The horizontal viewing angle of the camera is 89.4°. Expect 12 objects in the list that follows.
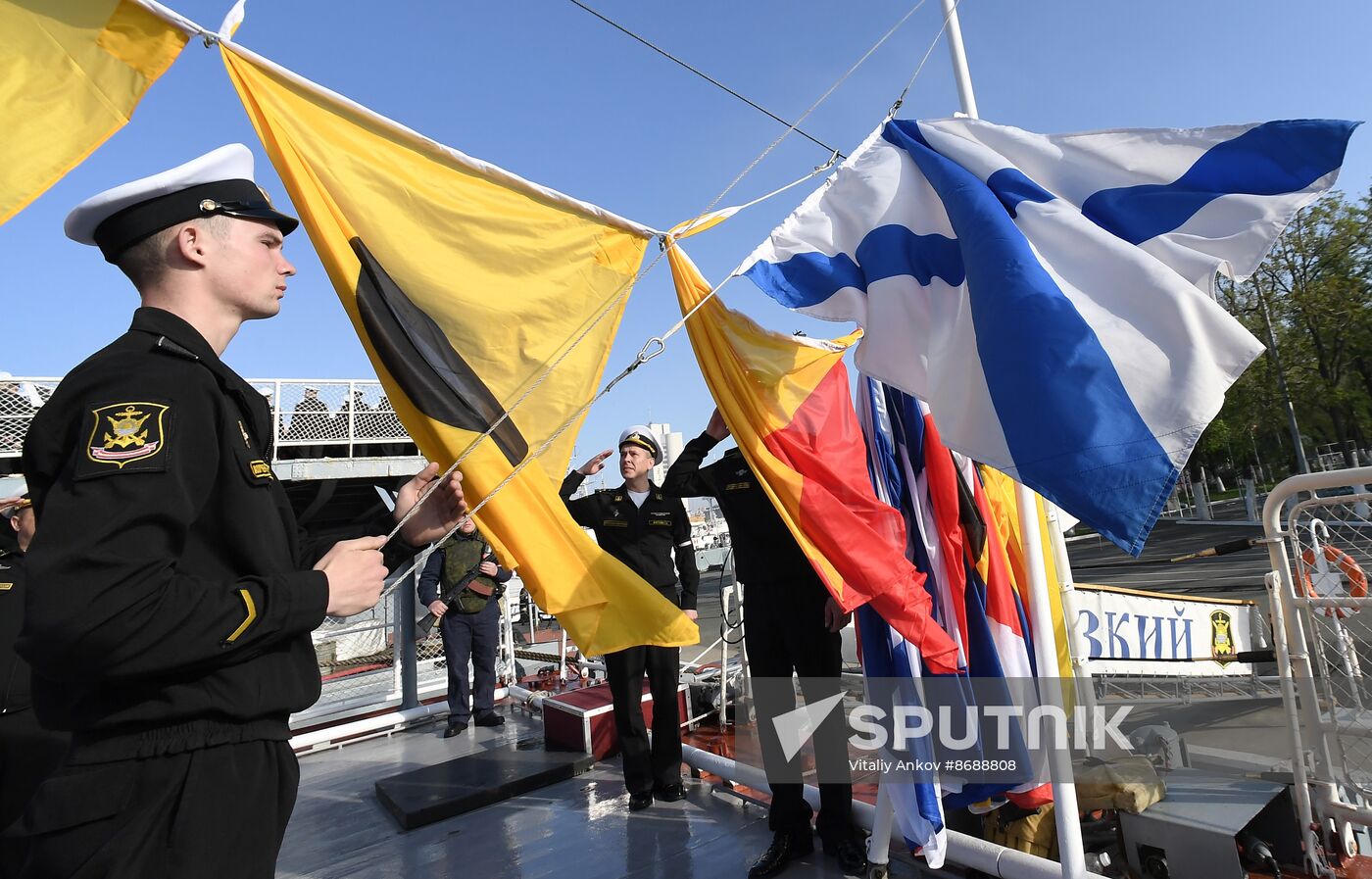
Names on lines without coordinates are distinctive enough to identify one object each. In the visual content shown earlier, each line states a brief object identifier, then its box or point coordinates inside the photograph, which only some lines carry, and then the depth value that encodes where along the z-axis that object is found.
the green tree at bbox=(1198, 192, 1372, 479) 22.56
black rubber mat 4.08
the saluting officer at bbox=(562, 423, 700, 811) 4.22
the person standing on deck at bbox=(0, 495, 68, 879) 2.53
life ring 3.12
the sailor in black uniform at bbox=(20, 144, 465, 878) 1.09
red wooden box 4.95
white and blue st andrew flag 1.97
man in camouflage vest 6.35
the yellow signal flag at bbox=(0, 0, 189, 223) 1.67
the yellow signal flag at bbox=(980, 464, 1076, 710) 3.52
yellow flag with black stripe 2.12
